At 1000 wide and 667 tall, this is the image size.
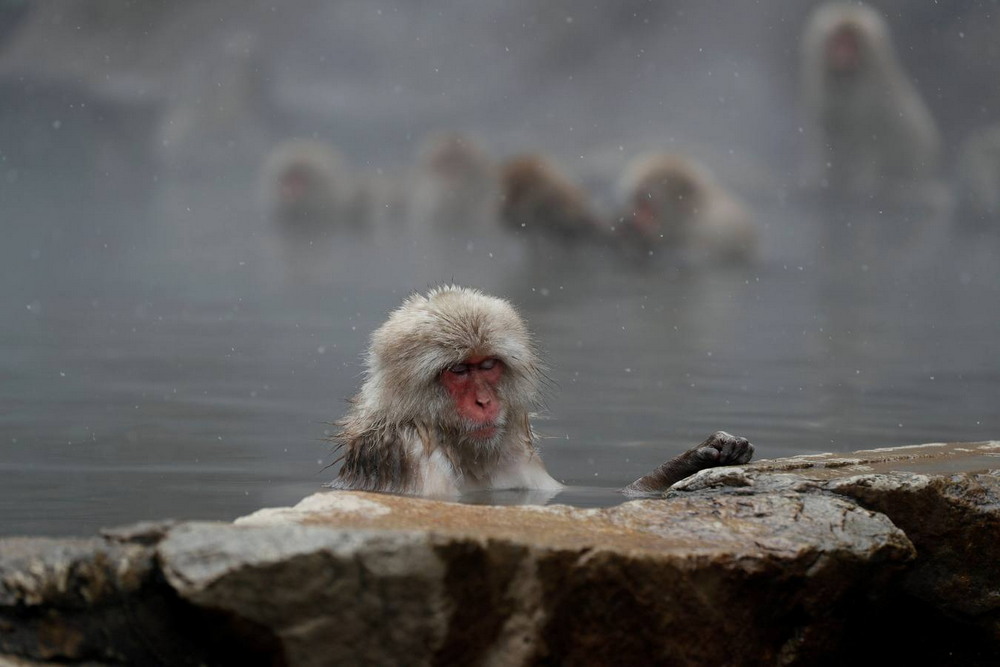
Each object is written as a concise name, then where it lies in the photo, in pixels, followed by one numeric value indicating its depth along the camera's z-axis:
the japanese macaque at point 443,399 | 4.18
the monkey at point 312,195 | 11.60
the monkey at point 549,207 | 10.75
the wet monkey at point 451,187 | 11.22
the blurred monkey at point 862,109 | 11.79
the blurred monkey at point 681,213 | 11.00
